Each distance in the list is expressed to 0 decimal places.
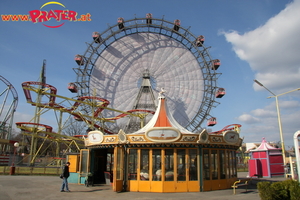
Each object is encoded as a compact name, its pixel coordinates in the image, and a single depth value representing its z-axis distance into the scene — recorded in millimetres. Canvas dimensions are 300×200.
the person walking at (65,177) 14728
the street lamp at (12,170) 25348
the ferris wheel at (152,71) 46500
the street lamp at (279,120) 17597
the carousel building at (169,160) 15070
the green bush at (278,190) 9836
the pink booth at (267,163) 27297
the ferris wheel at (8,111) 50384
